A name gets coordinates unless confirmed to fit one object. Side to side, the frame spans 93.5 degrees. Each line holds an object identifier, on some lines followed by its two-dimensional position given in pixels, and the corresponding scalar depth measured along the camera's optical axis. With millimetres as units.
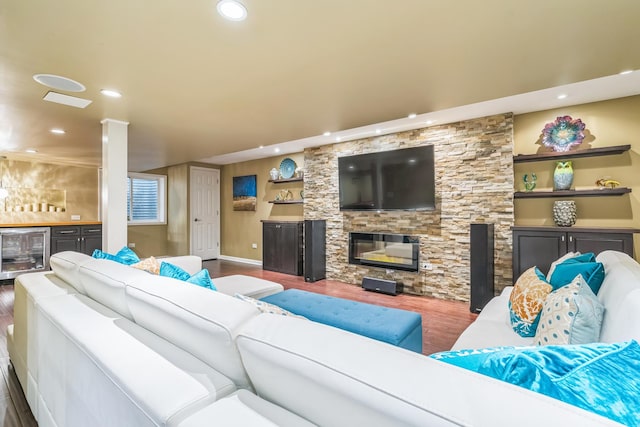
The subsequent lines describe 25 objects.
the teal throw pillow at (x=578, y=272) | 1613
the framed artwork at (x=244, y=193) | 6832
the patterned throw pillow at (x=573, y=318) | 1181
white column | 3334
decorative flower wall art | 3363
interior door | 7137
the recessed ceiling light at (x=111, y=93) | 2581
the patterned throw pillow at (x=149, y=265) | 1983
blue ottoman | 1906
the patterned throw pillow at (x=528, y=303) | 1684
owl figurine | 3379
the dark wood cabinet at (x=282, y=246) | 5566
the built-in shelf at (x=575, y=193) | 3132
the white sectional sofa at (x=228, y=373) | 512
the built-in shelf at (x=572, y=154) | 3135
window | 7199
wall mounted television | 4246
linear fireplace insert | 4445
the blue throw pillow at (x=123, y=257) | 2195
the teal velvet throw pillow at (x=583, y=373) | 541
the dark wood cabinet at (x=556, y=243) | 2971
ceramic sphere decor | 3332
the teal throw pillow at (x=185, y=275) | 1529
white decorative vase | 6220
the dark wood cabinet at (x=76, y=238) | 5113
